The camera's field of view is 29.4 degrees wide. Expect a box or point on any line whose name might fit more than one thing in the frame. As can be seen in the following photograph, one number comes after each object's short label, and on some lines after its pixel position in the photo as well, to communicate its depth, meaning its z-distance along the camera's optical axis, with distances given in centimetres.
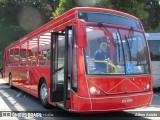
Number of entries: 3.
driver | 718
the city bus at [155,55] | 1482
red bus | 700
